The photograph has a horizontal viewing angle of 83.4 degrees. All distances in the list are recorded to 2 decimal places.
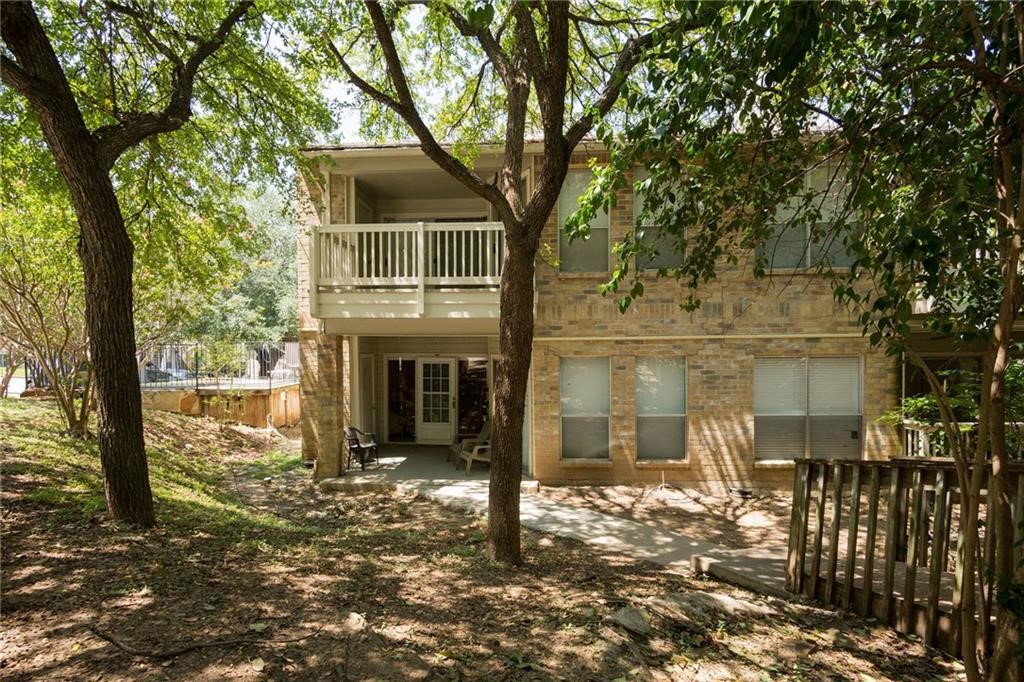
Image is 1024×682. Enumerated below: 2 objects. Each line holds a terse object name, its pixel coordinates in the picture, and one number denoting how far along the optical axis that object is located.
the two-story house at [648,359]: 9.80
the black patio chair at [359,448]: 11.16
